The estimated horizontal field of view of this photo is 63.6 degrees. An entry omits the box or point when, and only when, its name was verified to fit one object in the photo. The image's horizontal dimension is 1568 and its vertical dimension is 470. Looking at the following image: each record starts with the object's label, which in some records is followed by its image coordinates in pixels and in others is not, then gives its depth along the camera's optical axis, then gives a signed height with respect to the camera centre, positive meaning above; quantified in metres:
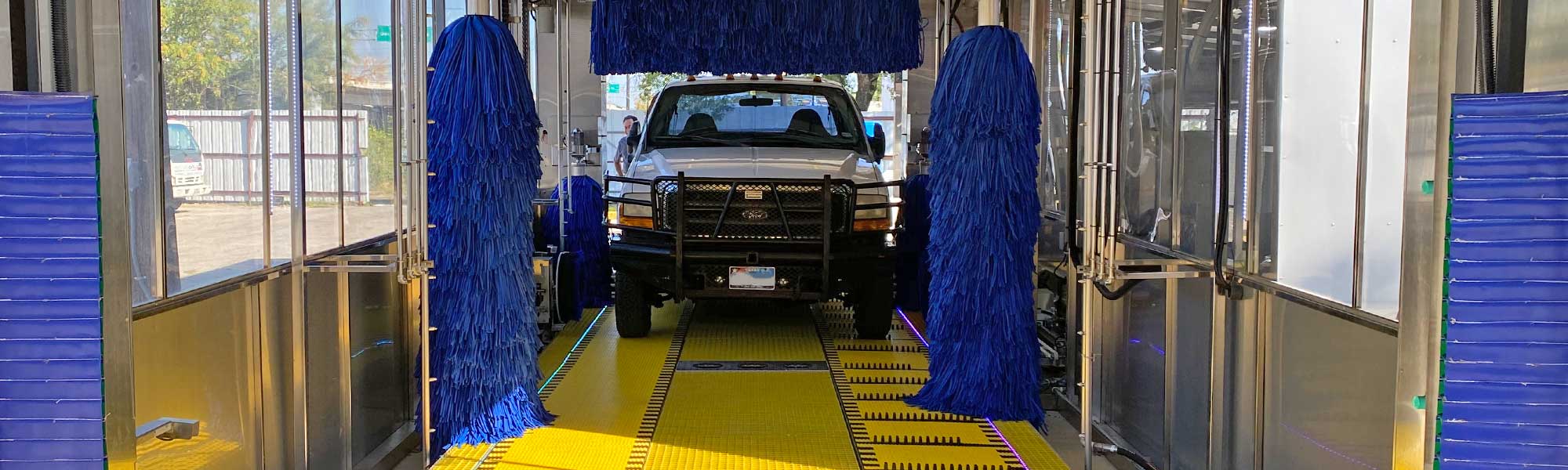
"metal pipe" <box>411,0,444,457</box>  4.85 +0.05
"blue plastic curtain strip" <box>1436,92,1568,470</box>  2.45 -0.24
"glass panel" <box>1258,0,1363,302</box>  3.59 +0.06
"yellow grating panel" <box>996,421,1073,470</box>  5.51 -1.28
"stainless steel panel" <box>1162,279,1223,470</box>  4.66 -0.79
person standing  9.70 +0.11
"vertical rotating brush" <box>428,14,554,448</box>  5.43 -0.25
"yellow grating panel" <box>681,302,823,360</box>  8.37 -1.21
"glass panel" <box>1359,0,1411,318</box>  3.30 +0.03
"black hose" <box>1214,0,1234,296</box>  4.30 +0.05
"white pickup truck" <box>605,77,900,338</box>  8.16 -0.39
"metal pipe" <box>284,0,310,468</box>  4.47 -0.30
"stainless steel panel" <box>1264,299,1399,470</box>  3.34 -0.65
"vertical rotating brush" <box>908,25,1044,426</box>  5.85 -0.28
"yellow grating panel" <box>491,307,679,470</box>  5.59 -1.26
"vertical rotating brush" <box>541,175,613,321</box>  9.20 -0.54
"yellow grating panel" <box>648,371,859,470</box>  5.58 -1.27
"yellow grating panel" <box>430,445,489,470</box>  5.43 -1.28
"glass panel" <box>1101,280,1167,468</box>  5.29 -0.91
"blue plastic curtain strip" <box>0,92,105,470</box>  2.41 -0.25
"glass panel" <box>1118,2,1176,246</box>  5.26 +0.17
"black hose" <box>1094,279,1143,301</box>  5.44 -0.54
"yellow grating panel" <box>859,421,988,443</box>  5.97 -1.27
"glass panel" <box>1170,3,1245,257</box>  4.64 +0.16
